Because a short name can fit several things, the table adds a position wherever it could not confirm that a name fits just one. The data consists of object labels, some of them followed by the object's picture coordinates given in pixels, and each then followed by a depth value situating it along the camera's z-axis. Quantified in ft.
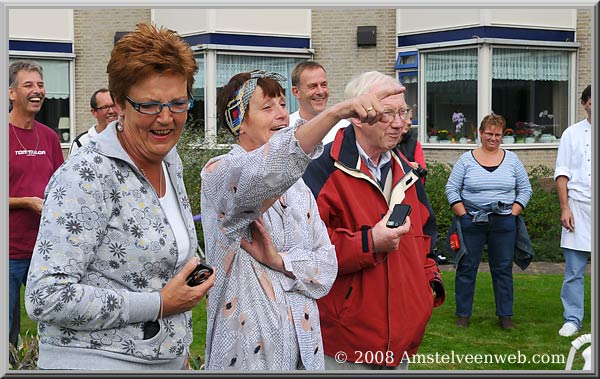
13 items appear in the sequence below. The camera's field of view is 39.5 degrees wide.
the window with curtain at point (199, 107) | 53.52
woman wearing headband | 10.79
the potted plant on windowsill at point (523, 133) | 62.23
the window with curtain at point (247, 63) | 67.87
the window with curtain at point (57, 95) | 68.33
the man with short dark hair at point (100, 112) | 24.03
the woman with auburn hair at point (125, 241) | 8.66
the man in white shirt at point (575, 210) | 26.30
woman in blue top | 28.07
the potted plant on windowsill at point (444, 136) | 62.85
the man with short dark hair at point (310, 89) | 23.73
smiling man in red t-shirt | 20.84
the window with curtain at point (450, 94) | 63.80
